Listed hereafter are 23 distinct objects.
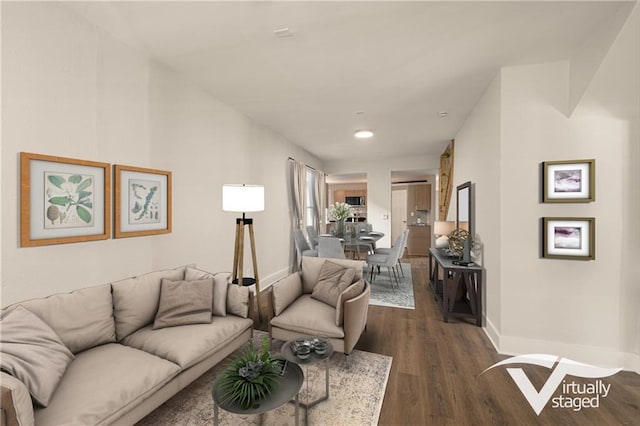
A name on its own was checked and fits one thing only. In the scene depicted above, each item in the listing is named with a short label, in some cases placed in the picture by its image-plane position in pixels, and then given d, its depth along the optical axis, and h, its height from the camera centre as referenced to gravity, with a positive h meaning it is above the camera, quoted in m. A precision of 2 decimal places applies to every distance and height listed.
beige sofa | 1.27 -0.89
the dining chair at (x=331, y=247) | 4.35 -0.58
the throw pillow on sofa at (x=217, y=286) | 2.38 -0.67
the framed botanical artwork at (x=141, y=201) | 2.31 +0.08
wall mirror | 3.62 +0.06
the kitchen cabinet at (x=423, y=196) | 8.48 +0.47
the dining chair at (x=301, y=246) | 5.08 -0.66
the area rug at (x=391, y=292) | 3.94 -1.31
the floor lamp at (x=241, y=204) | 2.84 +0.07
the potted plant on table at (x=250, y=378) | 1.38 -0.90
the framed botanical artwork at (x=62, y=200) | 1.75 +0.07
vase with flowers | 5.36 -0.08
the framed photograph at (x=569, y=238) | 2.35 -0.23
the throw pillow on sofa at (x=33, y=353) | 1.26 -0.72
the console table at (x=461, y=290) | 3.12 -0.96
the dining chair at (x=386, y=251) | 4.61 -0.81
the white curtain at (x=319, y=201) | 7.13 +0.28
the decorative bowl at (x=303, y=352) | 1.84 -0.96
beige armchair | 2.29 -0.92
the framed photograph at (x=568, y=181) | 2.36 +0.27
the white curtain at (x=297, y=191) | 5.66 +0.41
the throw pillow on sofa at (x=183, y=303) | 2.12 -0.75
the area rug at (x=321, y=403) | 1.76 -1.34
